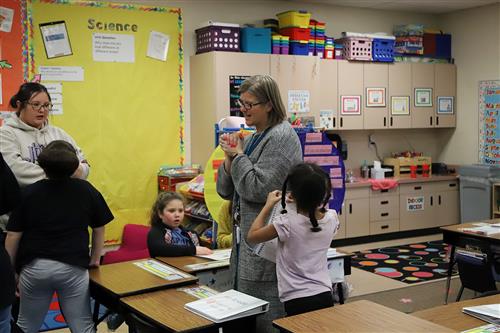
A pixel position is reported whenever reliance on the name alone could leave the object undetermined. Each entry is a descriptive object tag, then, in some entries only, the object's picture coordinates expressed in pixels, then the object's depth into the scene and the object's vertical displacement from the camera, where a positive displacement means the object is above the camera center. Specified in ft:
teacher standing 8.96 -0.39
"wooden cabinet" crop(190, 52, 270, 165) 20.13 +1.78
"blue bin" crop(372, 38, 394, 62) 24.30 +3.54
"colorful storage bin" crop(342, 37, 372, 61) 23.66 +3.52
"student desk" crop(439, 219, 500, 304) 14.16 -2.48
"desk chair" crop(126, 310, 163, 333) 7.67 -2.42
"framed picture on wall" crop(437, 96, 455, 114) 26.58 +1.36
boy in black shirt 8.95 -1.52
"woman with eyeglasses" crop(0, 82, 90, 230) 10.65 +0.13
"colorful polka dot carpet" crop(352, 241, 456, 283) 19.10 -4.35
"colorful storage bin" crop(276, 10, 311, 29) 21.59 +4.33
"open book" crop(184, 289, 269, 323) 7.61 -2.20
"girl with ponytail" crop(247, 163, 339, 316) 8.29 -1.39
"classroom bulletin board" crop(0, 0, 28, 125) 17.53 +2.78
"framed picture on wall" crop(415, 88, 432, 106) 25.95 +1.71
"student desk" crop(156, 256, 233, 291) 10.46 -2.34
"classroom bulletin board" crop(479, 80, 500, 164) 25.11 +0.56
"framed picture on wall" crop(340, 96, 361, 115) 23.89 +1.29
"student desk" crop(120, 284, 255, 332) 7.45 -2.28
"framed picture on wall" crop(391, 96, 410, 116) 25.29 +1.32
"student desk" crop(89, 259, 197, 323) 8.89 -2.18
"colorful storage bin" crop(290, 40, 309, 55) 21.86 +3.31
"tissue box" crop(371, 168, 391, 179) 24.67 -1.50
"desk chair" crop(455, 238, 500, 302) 13.53 -3.05
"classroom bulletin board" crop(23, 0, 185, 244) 18.52 +1.79
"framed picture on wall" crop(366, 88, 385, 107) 24.55 +1.63
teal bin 20.83 +3.44
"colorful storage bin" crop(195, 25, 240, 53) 20.29 +3.45
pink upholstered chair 16.26 -3.03
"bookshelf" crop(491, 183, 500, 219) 23.67 -2.59
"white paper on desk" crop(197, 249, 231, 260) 11.32 -2.22
